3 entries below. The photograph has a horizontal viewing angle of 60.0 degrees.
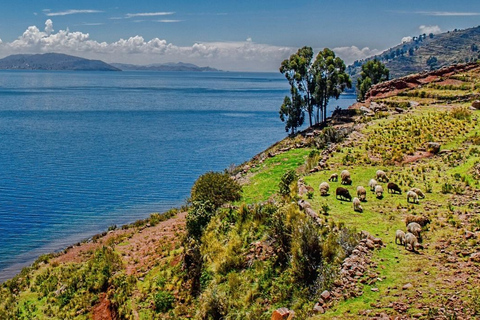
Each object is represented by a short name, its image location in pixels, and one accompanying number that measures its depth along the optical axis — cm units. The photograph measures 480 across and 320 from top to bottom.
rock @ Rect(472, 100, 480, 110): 3969
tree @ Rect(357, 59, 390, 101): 7512
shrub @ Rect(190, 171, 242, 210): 2650
